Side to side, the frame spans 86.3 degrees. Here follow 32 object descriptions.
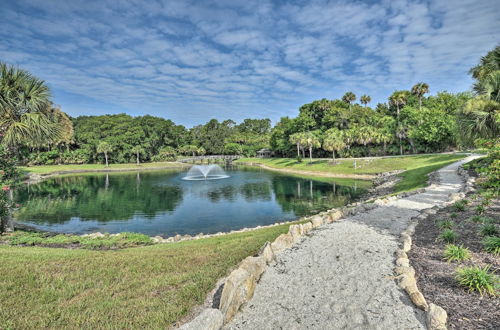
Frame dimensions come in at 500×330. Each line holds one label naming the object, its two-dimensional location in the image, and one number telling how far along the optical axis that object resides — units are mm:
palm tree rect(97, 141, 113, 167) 82750
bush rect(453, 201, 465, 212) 12088
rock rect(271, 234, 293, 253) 8898
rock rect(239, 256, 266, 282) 6580
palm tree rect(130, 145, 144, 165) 89688
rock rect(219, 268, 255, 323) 5373
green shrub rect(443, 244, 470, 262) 7066
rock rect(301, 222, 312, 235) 10924
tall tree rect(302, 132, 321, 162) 68625
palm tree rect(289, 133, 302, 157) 72625
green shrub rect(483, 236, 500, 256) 7191
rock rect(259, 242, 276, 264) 7875
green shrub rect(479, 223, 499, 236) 8531
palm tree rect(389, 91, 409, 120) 77375
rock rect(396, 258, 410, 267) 6976
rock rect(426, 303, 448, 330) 4504
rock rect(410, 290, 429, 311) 5168
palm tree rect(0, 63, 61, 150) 14062
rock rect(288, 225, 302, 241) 10047
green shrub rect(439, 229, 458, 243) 8578
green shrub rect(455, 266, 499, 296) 5441
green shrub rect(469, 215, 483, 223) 10008
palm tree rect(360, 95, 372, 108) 94762
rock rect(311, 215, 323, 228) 11849
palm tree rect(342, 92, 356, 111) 93400
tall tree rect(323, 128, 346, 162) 61031
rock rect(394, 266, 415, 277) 6418
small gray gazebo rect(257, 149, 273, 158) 108788
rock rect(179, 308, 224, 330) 4781
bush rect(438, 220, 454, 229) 9926
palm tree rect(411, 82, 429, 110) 74438
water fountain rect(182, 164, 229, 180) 54609
